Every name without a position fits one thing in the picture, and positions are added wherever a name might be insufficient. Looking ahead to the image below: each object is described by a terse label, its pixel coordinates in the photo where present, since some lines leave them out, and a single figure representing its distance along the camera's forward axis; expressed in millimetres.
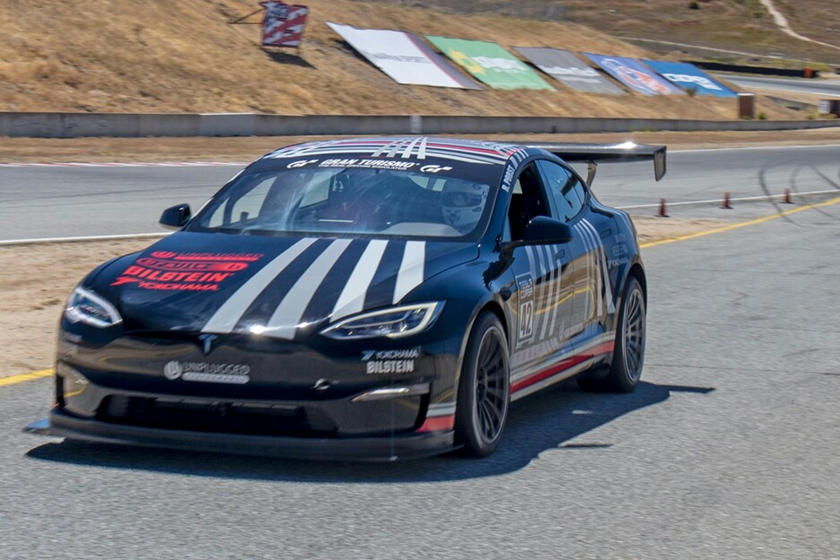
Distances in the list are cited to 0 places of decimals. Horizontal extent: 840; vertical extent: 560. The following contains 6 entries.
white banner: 52031
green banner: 56188
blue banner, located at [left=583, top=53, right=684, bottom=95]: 65000
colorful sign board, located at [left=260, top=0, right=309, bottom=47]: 48250
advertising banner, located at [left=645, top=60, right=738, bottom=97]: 69250
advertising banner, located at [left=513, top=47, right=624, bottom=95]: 61125
